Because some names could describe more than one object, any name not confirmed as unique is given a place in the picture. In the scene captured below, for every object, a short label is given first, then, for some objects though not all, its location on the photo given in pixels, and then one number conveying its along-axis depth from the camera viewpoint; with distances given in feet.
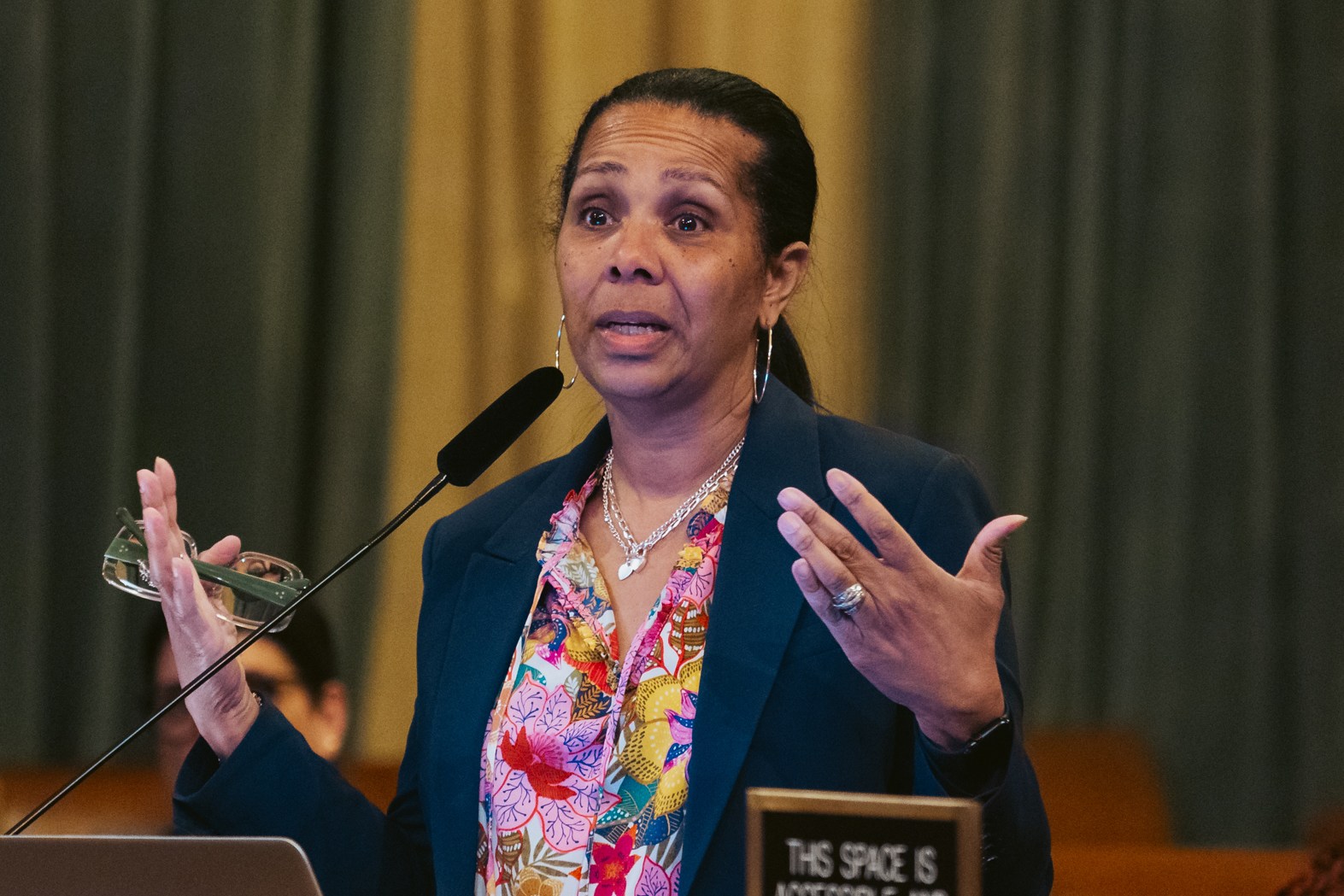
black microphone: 15.23
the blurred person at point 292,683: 17.46
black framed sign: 14.15
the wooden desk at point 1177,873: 16.81
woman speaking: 15.23
